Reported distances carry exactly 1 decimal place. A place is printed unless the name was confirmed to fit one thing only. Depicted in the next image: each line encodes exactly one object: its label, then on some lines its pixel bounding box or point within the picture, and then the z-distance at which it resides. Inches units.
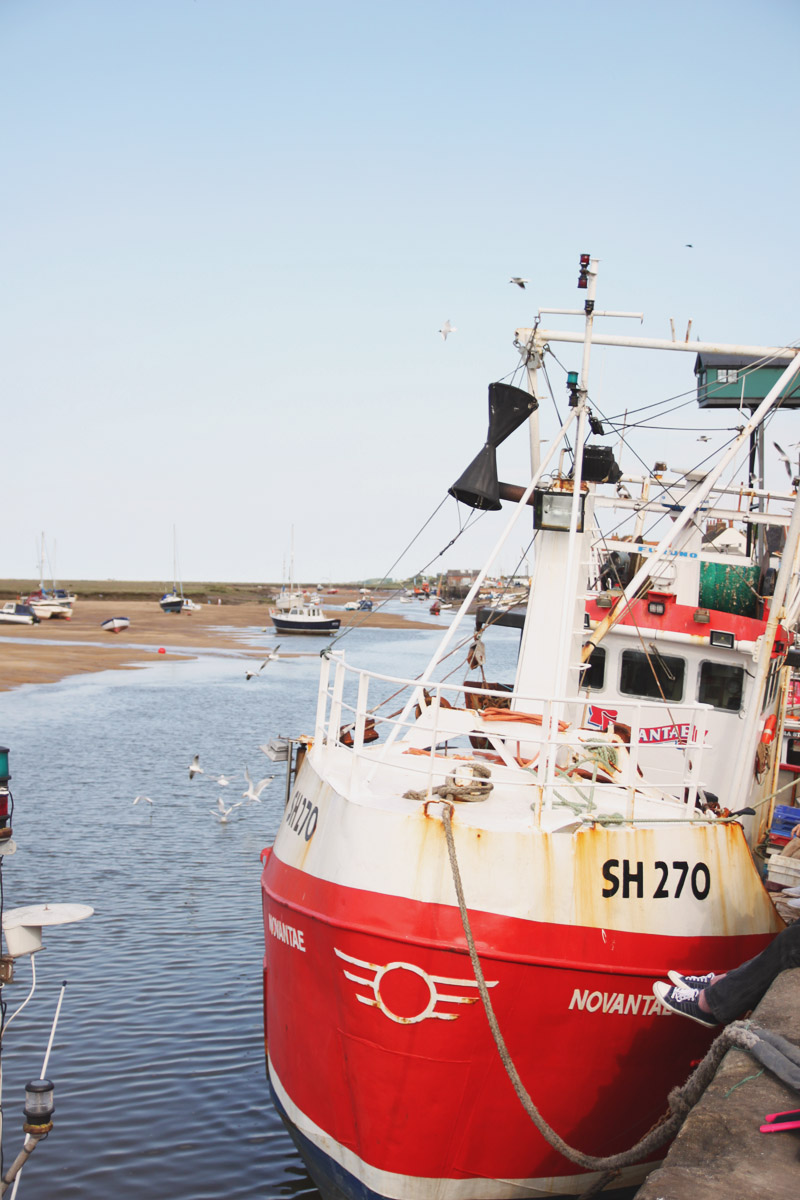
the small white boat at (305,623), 3191.4
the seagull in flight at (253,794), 751.2
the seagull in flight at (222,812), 787.4
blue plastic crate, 452.4
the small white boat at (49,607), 3287.4
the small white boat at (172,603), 4303.6
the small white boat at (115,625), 3085.6
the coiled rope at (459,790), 301.1
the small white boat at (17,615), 3110.0
